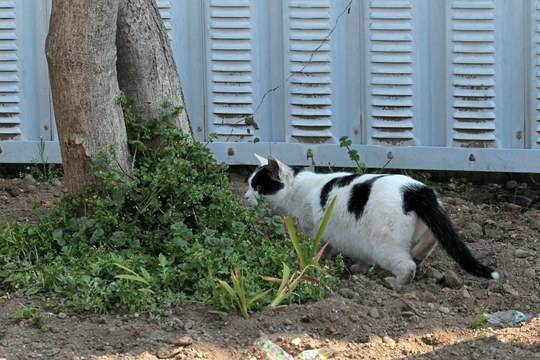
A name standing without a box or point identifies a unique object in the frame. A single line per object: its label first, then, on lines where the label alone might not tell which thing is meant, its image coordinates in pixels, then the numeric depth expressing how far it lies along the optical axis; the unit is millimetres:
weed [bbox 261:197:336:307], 8969
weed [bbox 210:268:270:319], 8693
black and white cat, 9941
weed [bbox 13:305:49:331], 8705
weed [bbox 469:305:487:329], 8808
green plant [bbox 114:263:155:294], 9015
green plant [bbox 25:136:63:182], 13235
